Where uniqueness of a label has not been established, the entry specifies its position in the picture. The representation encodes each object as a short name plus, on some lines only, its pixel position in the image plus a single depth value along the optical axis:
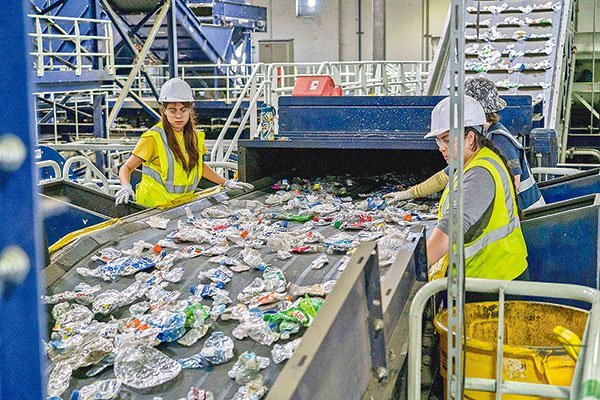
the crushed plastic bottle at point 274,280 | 3.16
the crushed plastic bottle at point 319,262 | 3.45
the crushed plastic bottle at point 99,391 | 2.29
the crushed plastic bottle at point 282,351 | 2.48
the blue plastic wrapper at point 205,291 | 3.09
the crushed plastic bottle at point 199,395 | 2.26
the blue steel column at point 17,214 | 0.76
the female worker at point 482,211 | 3.04
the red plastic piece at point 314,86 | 6.40
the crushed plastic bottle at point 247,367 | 2.37
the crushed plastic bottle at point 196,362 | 2.47
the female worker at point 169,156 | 4.71
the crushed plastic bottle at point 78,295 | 3.05
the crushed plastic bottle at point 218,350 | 2.49
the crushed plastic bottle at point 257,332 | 2.63
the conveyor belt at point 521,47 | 8.30
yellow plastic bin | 2.56
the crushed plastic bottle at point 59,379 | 2.33
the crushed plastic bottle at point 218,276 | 3.23
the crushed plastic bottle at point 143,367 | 2.38
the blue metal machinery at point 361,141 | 5.12
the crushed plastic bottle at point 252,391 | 2.26
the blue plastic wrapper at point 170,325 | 2.65
